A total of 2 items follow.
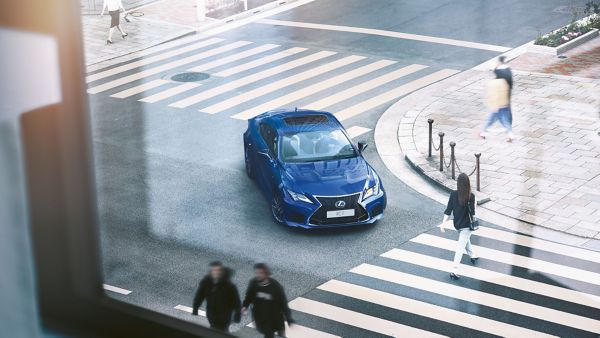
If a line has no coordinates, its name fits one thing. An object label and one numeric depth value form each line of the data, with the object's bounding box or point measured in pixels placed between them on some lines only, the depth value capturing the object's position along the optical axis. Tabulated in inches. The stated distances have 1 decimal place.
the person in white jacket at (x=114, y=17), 885.8
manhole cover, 804.0
